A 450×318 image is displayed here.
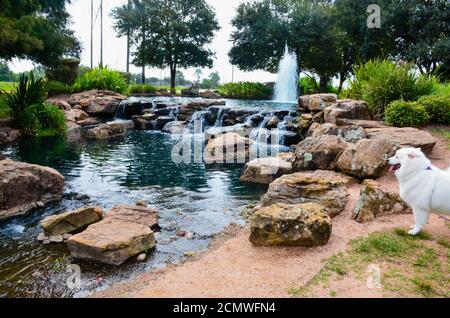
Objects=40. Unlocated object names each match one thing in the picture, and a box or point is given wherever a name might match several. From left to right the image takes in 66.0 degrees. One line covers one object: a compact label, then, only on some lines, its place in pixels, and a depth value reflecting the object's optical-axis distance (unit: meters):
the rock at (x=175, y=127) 18.27
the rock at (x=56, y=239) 5.76
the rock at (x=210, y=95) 33.92
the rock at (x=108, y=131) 16.59
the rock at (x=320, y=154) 8.75
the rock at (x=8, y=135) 13.54
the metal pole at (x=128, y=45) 39.06
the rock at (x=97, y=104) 21.06
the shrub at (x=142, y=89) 32.34
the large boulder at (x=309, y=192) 6.22
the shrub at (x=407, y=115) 10.75
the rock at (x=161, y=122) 19.77
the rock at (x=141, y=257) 5.18
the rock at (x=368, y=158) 7.87
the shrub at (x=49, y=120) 15.80
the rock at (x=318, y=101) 14.30
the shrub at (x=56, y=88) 23.62
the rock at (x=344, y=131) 10.33
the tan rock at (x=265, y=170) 9.45
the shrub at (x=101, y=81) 24.55
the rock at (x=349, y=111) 12.19
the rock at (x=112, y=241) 5.00
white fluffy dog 4.48
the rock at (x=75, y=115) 19.21
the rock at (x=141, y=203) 7.50
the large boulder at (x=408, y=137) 8.77
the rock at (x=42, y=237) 5.84
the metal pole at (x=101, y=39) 34.85
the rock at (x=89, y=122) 19.19
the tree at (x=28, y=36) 14.97
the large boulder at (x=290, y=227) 4.81
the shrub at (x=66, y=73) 25.81
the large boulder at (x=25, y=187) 6.96
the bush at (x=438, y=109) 11.01
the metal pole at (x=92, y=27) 33.78
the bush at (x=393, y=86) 12.15
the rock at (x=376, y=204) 5.74
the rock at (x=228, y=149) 11.99
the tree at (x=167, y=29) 39.81
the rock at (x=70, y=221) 5.98
